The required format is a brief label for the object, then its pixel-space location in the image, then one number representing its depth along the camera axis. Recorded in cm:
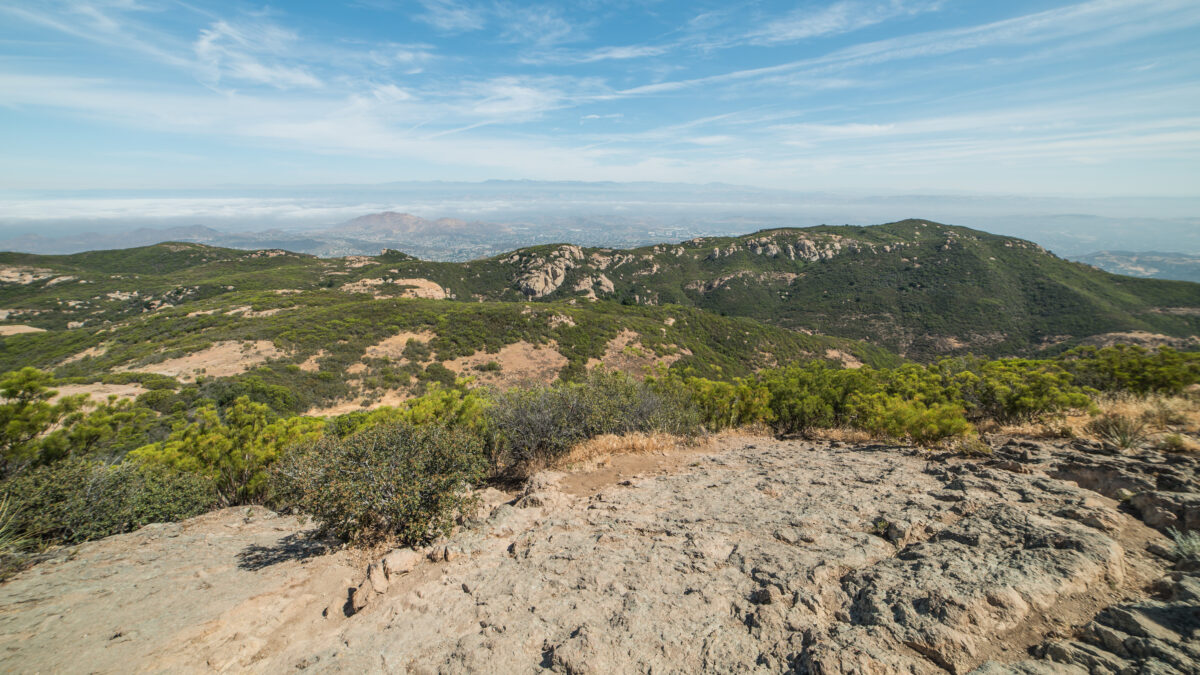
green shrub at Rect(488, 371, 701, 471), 916
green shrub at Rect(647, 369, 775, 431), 1177
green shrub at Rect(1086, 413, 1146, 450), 637
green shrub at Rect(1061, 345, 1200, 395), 823
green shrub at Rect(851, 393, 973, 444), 795
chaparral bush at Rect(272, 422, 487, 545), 553
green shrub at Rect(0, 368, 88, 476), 738
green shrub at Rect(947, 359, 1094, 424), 816
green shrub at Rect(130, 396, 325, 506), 952
